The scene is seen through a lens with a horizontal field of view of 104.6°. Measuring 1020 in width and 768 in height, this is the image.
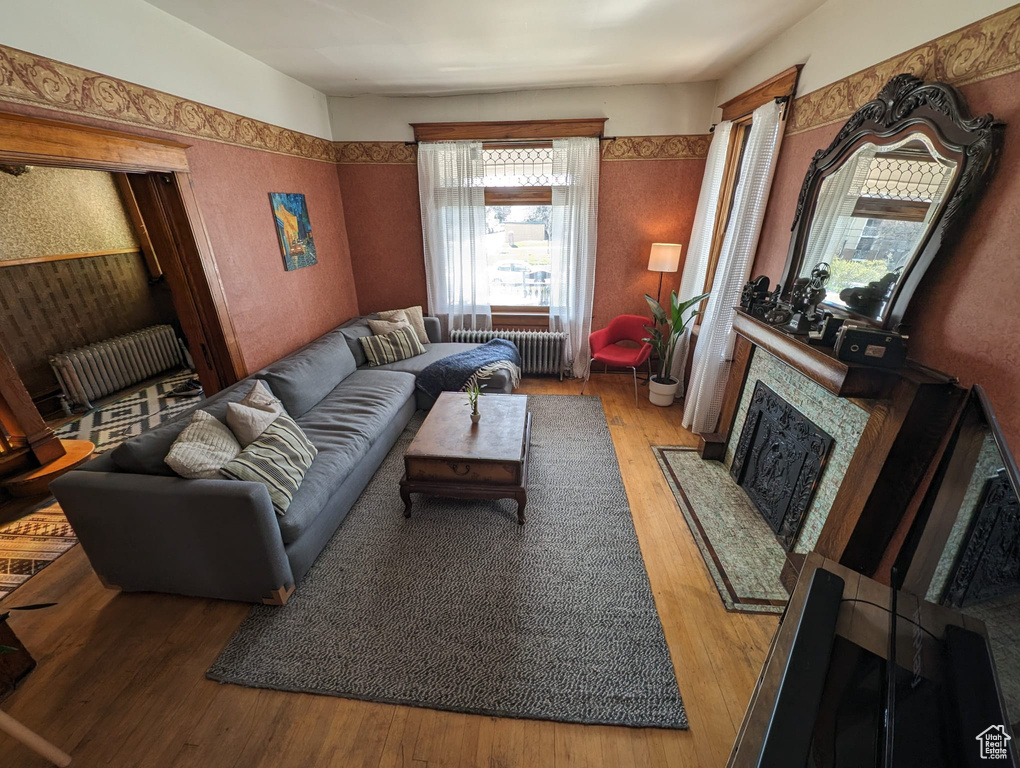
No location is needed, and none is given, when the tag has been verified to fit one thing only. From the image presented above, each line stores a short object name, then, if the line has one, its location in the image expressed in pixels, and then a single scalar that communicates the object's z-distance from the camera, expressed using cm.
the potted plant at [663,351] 362
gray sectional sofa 166
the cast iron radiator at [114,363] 361
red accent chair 358
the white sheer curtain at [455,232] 380
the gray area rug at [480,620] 153
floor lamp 360
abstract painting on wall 320
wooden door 233
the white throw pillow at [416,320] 406
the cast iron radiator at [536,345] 418
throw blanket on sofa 337
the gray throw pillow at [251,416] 206
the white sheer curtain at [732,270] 259
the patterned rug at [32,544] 202
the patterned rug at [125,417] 327
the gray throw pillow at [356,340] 369
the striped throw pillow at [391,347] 371
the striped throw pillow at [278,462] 184
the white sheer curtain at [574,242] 368
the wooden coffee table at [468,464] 224
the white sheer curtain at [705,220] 321
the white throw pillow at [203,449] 172
